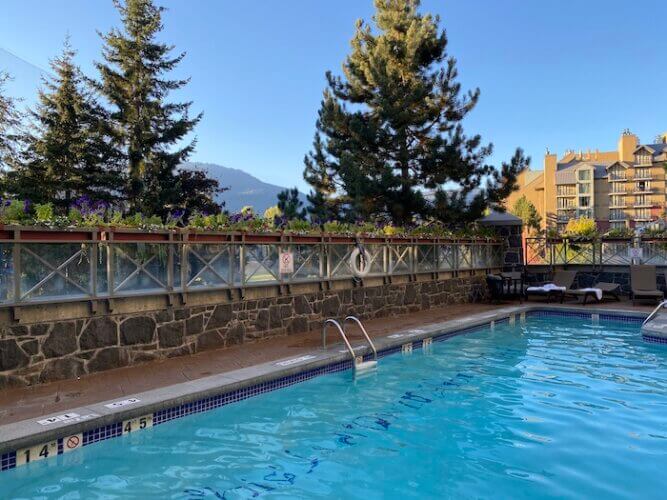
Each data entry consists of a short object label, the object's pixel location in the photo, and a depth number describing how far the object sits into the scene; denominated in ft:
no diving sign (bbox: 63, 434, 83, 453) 13.69
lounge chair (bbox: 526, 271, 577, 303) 43.37
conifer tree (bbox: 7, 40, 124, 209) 59.36
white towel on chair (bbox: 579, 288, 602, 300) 41.88
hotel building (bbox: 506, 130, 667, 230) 217.36
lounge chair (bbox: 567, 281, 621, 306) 42.10
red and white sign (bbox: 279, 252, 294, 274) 27.91
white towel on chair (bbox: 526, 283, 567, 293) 43.16
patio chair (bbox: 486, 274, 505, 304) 44.52
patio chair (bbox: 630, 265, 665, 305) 40.16
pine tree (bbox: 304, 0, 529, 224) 48.70
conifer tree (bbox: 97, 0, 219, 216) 63.00
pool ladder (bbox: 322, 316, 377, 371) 22.59
